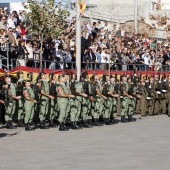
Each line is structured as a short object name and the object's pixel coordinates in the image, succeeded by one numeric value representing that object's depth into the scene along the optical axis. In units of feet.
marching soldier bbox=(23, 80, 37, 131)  80.33
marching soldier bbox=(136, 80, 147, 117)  105.91
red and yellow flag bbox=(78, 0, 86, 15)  95.49
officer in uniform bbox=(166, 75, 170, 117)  108.46
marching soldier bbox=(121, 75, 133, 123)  93.35
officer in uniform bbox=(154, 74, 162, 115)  108.27
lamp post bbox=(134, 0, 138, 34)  152.01
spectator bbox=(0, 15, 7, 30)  97.07
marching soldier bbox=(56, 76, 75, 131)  79.00
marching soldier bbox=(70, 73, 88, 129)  81.10
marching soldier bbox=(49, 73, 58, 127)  82.07
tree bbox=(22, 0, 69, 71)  100.01
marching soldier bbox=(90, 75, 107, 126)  85.56
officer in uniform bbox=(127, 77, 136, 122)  94.48
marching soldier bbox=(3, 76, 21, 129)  80.79
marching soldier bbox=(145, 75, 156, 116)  107.04
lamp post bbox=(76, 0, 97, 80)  94.87
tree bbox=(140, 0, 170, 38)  167.54
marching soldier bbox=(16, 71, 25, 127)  81.92
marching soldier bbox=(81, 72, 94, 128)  83.66
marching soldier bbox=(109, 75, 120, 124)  89.30
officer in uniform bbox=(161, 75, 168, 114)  108.74
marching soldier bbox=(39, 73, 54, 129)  81.30
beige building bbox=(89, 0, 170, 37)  214.07
